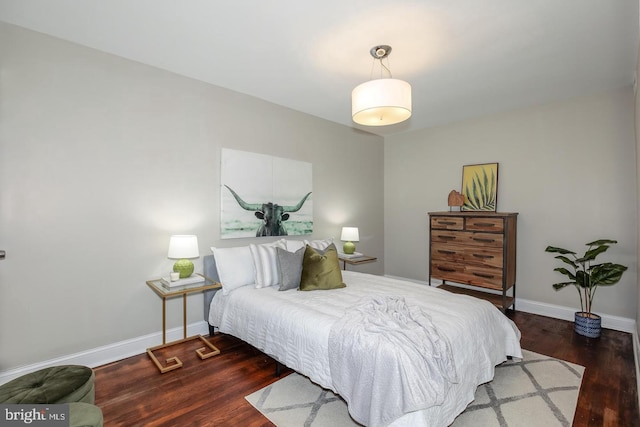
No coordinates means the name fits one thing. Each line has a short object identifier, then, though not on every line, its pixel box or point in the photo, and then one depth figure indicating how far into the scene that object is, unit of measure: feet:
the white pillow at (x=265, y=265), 9.70
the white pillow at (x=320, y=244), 11.51
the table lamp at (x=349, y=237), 14.10
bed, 5.23
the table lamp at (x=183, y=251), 8.77
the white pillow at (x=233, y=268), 9.58
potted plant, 9.87
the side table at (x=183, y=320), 8.18
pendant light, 7.14
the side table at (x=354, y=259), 13.35
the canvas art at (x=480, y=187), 13.53
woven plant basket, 10.09
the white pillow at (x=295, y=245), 10.91
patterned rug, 6.17
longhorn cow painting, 11.00
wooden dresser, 11.85
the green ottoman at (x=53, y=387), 4.61
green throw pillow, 9.27
